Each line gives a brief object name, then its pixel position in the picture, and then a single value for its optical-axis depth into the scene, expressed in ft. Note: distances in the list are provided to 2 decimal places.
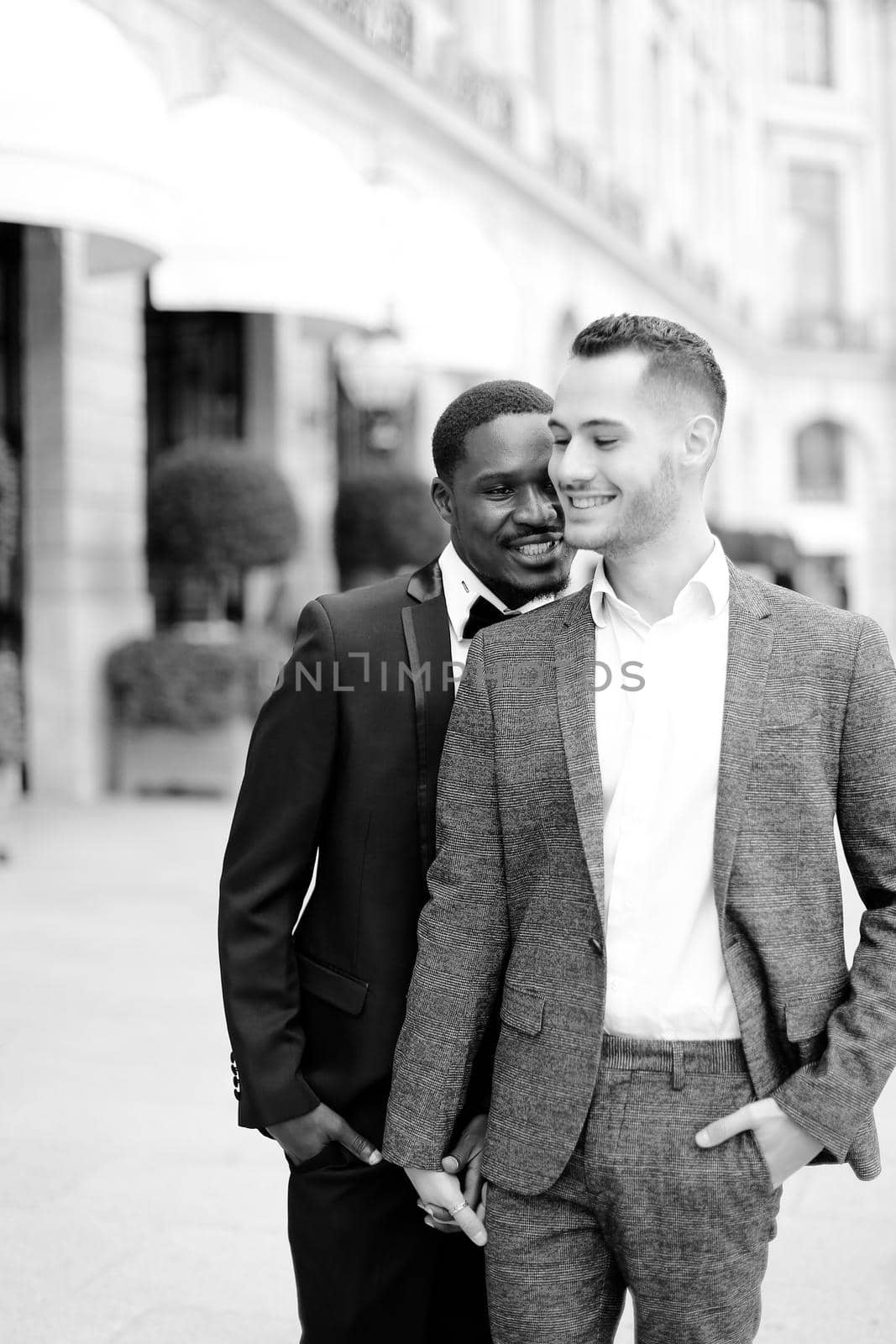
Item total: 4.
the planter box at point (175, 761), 35.29
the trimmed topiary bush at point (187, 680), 34.32
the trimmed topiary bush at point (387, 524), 42.06
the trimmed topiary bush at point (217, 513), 35.35
